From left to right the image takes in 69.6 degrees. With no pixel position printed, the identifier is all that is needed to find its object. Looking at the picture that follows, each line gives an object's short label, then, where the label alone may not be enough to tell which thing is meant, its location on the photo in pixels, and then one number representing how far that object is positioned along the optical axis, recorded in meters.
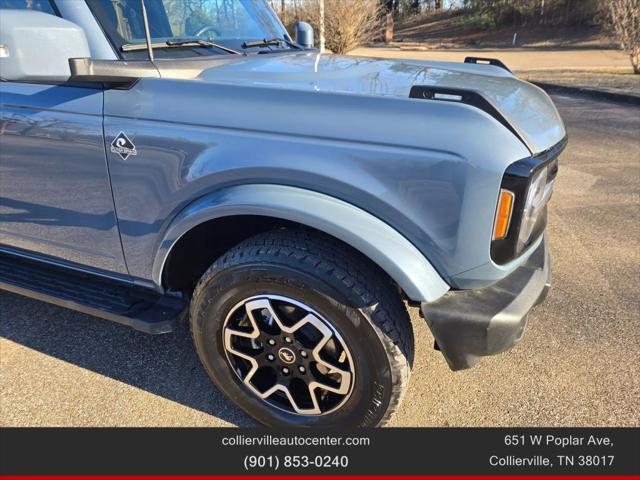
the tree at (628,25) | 12.59
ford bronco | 1.62
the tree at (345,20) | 15.10
